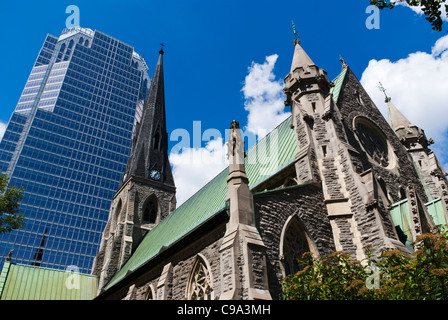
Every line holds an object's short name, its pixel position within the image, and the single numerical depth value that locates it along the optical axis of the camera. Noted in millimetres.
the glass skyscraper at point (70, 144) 65438
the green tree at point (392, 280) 6309
